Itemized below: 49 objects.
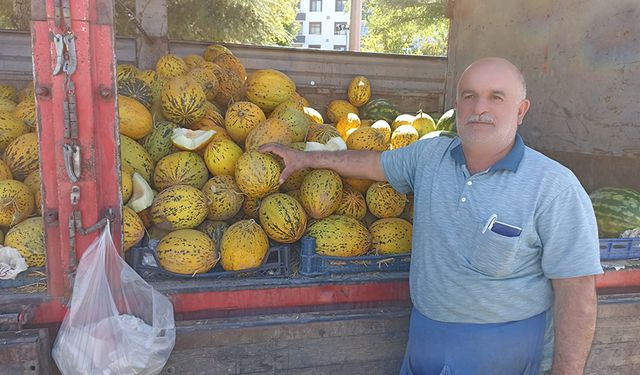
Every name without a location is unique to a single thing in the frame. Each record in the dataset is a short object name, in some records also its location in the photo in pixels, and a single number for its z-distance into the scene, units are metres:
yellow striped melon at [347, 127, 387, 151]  2.96
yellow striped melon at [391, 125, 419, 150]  3.32
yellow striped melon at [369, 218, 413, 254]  2.58
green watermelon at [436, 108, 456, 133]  3.86
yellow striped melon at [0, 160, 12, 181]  2.43
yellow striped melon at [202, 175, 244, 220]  2.54
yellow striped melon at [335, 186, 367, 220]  2.71
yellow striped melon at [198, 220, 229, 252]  2.48
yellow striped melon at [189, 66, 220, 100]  3.21
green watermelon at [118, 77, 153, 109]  2.96
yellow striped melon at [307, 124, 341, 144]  2.96
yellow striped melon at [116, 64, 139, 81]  3.07
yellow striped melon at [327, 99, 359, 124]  4.68
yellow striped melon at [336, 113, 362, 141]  3.80
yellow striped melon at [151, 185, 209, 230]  2.39
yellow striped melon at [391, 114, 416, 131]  3.77
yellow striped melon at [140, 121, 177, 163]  2.79
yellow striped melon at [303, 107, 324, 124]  3.64
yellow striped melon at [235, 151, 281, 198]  2.51
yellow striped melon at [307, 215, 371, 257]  2.44
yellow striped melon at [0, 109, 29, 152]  2.65
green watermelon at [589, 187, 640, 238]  2.89
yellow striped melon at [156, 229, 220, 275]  2.23
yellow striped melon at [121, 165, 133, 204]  2.36
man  1.91
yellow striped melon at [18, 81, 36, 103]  3.35
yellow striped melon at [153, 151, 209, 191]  2.61
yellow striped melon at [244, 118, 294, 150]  2.67
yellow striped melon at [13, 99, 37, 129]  2.78
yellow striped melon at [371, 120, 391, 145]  3.46
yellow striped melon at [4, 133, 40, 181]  2.51
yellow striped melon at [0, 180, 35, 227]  2.28
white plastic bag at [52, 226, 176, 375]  1.83
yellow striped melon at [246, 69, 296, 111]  3.27
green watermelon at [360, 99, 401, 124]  4.77
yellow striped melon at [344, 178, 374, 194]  2.81
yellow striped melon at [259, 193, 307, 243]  2.43
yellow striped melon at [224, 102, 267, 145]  2.89
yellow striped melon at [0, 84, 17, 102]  3.62
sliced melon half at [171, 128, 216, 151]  2.69
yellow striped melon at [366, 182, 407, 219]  2.71
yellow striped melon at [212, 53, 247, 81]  3.97
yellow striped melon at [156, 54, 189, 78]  3.56
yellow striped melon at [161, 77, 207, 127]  2.82
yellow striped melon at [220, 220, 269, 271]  2.30
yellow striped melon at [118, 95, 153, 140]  2.67
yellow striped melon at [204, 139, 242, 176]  2.66
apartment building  52.75
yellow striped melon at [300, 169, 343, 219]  2.53
